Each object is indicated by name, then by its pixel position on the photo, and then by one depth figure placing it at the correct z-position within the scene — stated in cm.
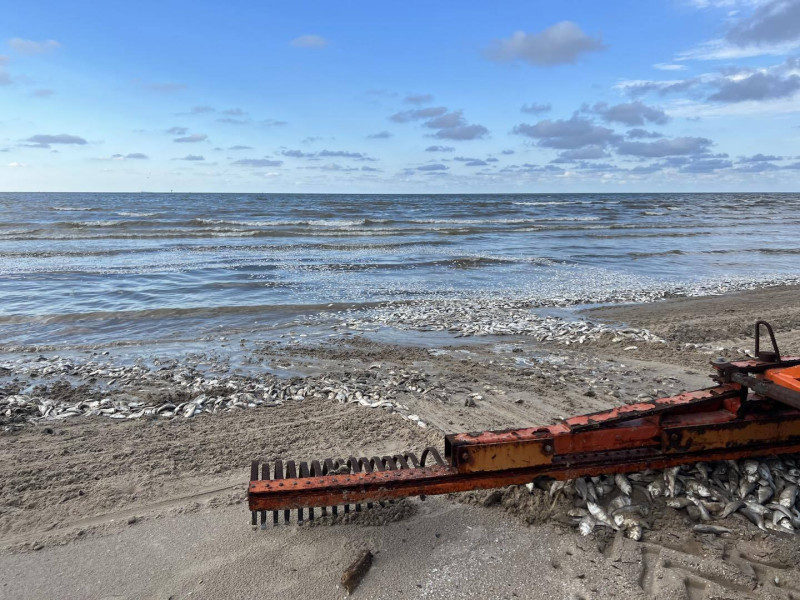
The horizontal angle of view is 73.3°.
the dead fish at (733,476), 362
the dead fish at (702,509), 349
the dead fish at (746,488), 358
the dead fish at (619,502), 356
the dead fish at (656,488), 358
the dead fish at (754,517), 342
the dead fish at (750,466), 363
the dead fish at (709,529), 339
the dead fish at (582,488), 364
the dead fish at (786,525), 338
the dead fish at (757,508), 347
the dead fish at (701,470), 363
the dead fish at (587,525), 349
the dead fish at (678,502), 353
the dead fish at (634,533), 340
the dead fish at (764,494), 353
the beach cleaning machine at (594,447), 319
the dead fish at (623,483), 360
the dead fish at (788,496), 349
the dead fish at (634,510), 351
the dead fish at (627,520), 346
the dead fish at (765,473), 359
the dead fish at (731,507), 349
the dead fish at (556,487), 371
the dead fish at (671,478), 357
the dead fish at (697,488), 356
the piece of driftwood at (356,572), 317
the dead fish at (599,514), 351
